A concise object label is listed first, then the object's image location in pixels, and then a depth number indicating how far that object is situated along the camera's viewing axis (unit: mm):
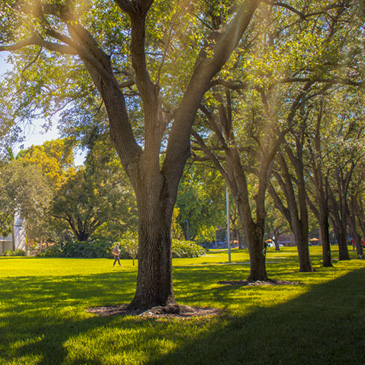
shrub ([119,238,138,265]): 24866
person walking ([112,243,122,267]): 23030
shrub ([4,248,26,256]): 48712
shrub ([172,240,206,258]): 33606
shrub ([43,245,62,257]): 39469
